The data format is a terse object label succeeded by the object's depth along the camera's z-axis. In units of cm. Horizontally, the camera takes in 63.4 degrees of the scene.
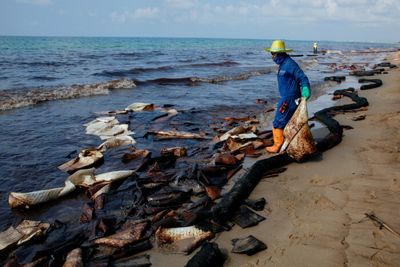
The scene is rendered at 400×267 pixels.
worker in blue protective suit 608
